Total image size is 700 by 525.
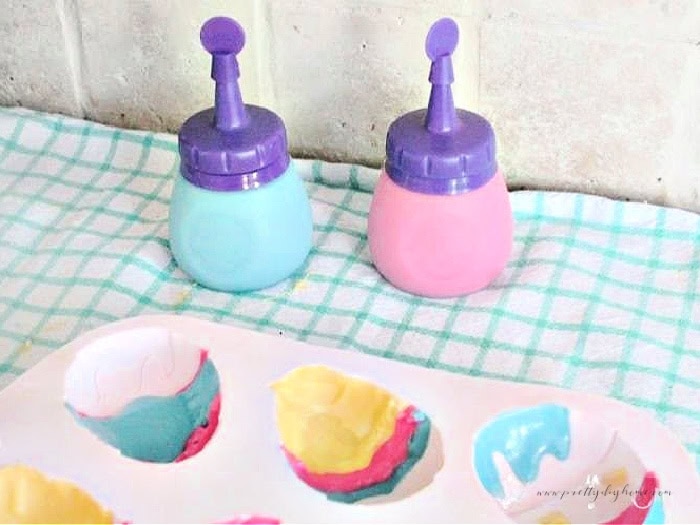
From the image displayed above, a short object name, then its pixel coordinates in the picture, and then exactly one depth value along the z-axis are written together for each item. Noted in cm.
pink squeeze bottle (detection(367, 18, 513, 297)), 55
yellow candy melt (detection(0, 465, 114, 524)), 43
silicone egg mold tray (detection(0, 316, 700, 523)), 42
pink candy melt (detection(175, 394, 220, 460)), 47
